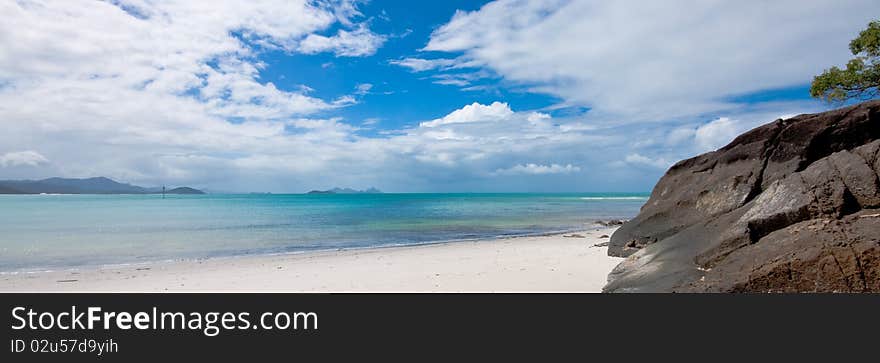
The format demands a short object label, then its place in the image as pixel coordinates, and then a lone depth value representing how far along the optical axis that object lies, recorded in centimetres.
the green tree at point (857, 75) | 1645
